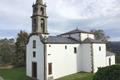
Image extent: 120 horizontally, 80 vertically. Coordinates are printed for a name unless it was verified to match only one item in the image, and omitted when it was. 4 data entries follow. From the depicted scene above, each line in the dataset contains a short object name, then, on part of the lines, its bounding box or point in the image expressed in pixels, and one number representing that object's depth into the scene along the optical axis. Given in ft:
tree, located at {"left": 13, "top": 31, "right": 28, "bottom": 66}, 76.48
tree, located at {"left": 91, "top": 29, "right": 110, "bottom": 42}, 102.26
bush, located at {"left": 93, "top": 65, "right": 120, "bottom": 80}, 23.22
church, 47.09
